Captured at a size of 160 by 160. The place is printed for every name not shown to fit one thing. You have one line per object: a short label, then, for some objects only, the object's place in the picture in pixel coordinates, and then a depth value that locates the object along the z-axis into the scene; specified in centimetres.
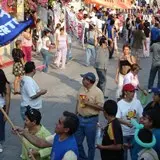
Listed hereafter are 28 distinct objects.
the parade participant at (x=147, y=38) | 2072
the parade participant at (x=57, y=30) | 1619
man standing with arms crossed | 743
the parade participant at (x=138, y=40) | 1870
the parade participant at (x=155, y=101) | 721
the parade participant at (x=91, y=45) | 1679
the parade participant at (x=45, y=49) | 1549
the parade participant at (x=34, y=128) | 574
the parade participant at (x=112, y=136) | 601
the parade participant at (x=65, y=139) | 491
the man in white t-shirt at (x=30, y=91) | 802
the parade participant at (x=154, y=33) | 2066
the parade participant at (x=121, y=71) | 1027
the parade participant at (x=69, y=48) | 1772
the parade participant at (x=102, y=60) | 1201
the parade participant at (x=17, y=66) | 1260
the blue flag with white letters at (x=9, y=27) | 819
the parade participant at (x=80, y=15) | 2162
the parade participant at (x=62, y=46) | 1617
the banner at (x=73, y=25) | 1886
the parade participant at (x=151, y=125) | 558
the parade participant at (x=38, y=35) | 1691
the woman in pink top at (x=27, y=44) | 1550
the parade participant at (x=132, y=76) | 985
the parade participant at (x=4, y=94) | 779
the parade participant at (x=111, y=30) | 2075
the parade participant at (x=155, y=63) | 1319
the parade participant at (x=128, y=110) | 707
